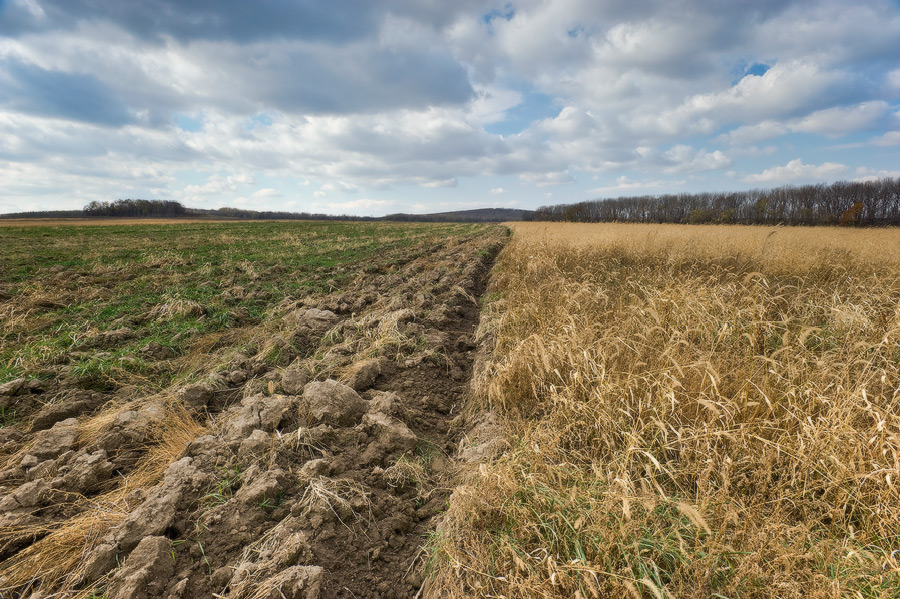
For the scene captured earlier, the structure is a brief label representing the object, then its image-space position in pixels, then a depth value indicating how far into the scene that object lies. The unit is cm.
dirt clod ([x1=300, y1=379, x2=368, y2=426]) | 320
